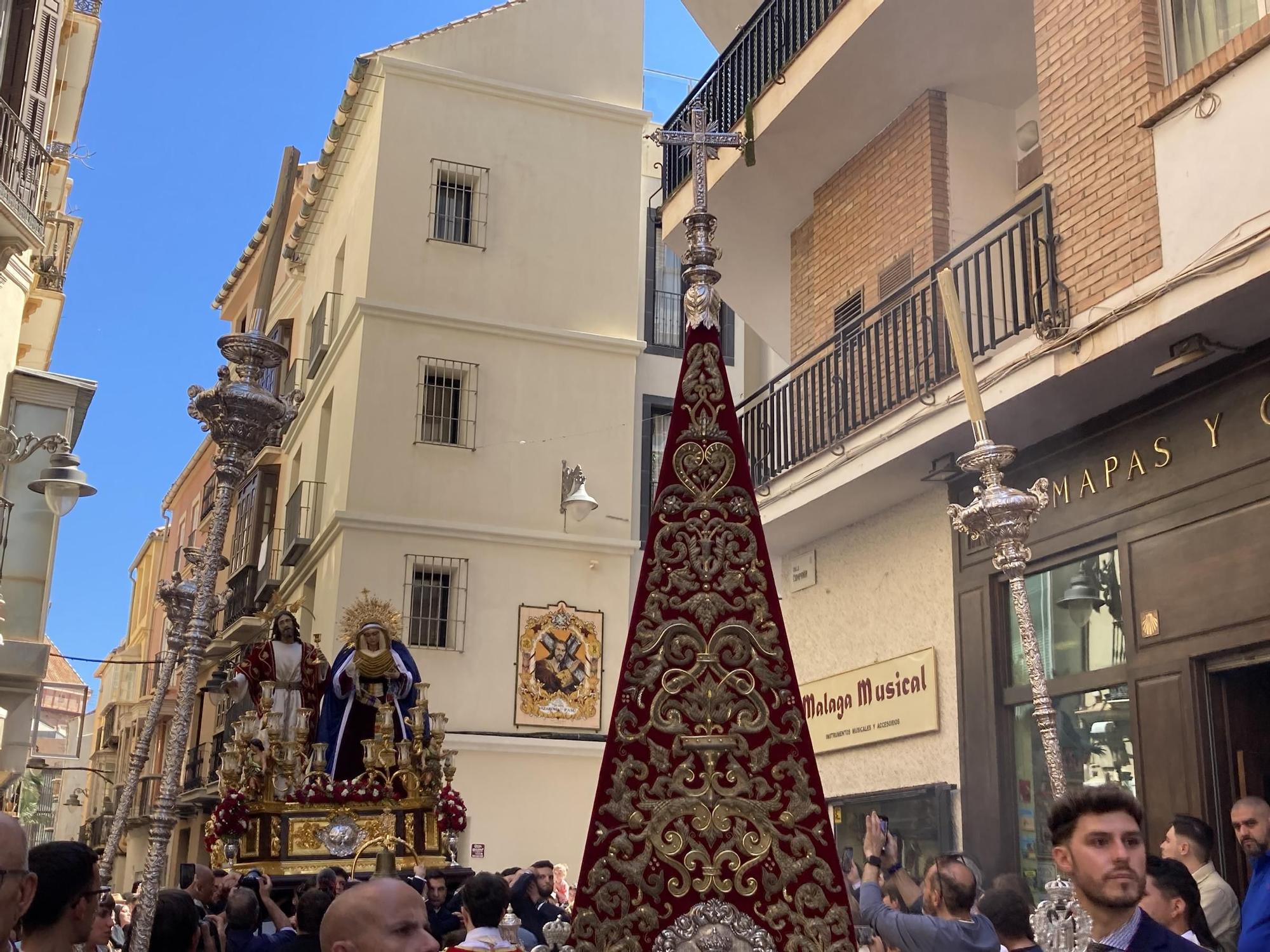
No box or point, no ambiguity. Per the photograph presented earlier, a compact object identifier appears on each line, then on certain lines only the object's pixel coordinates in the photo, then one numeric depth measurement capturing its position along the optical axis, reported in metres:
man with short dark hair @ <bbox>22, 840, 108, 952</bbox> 3.06
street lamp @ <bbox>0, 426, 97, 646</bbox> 10.80
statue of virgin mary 7.65
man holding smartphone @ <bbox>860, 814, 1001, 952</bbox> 4.24
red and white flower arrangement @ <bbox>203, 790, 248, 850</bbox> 6.68
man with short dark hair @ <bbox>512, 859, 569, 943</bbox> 6.33
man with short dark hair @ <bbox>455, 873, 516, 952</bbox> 5.04
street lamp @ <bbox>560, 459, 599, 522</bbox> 16.33
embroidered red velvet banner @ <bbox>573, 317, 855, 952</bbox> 3.34
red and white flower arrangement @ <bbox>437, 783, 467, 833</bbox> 7.09
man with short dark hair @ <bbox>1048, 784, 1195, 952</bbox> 2.80
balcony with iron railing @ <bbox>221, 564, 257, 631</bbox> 22.31
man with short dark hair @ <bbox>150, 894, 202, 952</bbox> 4.19
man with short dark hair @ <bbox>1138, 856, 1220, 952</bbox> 3.87
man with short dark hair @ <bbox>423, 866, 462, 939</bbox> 6.15
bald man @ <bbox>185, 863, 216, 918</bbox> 6.22
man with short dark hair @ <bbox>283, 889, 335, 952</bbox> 4.62
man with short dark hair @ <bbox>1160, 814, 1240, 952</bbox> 4.99
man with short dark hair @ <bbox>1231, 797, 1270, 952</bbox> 4.21
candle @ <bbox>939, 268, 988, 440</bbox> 5.04
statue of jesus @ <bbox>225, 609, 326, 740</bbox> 7.70
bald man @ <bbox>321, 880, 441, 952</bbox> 2.59
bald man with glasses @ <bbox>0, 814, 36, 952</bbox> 2.62
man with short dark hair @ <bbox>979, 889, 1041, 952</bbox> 4.25
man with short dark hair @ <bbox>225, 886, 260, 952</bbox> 5.07
